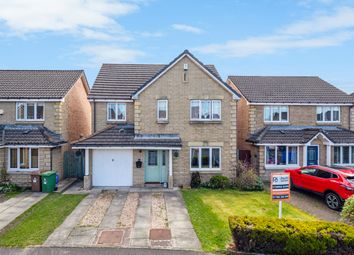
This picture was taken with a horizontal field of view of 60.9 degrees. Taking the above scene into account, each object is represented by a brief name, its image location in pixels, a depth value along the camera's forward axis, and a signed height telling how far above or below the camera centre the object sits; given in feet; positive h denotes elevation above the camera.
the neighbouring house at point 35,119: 63.93 +1.90
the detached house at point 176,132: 64.03 -0.95
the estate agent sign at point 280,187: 35.60 -6.96
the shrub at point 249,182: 61.52 -11.10
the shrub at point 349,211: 36.27 -10.02
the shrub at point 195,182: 63.05 -11.36
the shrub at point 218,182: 62.54 -11.31
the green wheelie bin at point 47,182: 59.00 -10.78
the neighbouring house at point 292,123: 70.18 +1.29
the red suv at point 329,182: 47.14 -9.11
